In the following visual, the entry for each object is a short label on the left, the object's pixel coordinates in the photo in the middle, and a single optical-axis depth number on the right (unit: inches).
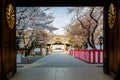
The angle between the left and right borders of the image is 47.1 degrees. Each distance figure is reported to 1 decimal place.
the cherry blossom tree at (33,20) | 539.6
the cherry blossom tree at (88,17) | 630.5
